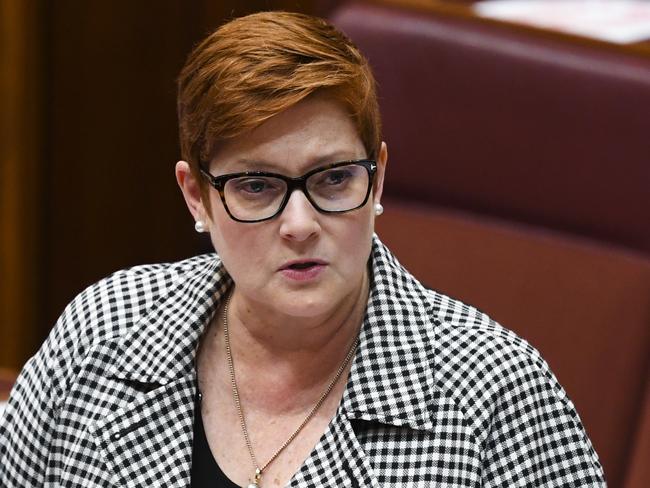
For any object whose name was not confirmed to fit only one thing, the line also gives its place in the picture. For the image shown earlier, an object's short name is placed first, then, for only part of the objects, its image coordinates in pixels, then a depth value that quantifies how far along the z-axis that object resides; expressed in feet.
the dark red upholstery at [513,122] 15.52
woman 13.85
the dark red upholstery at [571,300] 15.52
